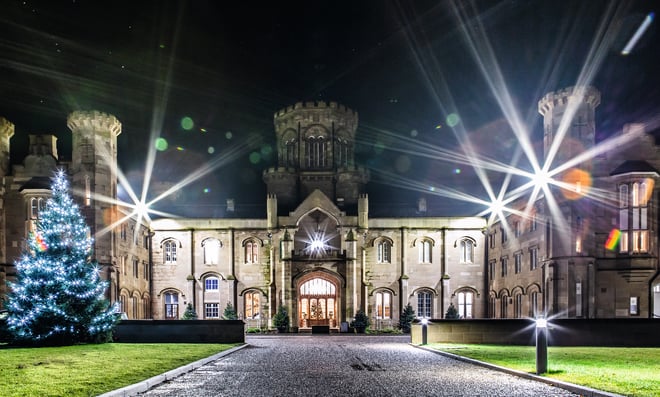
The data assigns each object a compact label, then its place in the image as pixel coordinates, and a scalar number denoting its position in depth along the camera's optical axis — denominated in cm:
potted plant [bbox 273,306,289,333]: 4569
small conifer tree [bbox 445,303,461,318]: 4661
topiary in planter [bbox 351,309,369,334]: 4506
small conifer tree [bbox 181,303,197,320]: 4650
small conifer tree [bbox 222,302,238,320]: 4631
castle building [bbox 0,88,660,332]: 3422
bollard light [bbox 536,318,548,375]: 1430
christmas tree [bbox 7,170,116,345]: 2473
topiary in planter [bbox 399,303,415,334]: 4628
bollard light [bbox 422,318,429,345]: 2716
